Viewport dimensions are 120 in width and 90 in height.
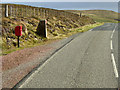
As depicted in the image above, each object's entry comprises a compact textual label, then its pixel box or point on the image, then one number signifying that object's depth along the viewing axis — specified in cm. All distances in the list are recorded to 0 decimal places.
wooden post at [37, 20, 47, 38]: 1888
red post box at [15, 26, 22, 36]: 1373
